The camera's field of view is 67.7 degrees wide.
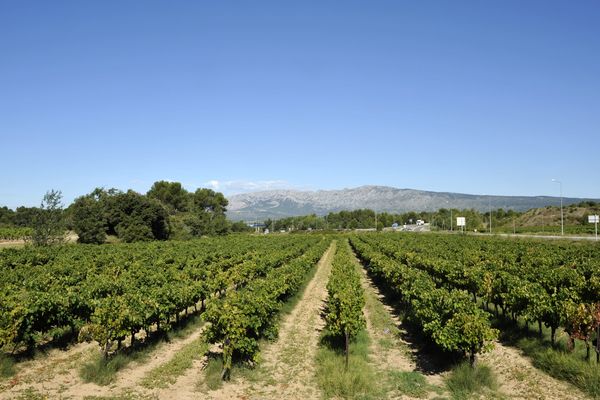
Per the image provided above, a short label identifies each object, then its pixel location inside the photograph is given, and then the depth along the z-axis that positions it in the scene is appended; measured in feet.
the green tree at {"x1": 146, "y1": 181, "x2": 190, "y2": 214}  467.11
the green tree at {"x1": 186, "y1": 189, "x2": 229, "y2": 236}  361.65
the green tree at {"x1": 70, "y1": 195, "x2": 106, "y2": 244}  250.16
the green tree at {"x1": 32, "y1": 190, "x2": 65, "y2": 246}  183.83
